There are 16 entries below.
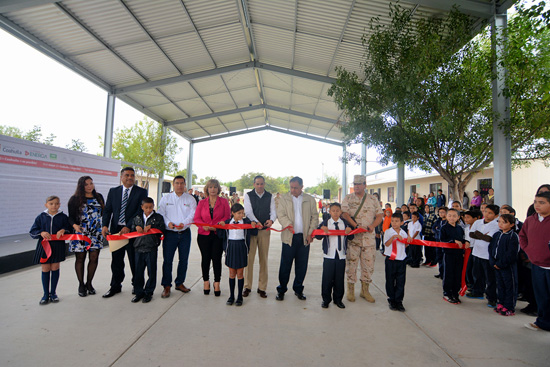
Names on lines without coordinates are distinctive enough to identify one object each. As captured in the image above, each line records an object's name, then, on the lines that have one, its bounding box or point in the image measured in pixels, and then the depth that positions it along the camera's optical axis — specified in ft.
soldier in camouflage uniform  15.26
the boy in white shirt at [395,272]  14.11
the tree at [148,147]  66.64
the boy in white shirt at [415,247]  23.78
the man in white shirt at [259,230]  15.38
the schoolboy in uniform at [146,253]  14.47
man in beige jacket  15.06
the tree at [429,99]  22.25
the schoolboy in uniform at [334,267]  14.19
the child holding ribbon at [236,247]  14.14
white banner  23.56
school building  46.16
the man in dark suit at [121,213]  15.30
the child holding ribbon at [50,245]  13.79
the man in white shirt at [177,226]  15.35
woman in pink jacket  14.98
